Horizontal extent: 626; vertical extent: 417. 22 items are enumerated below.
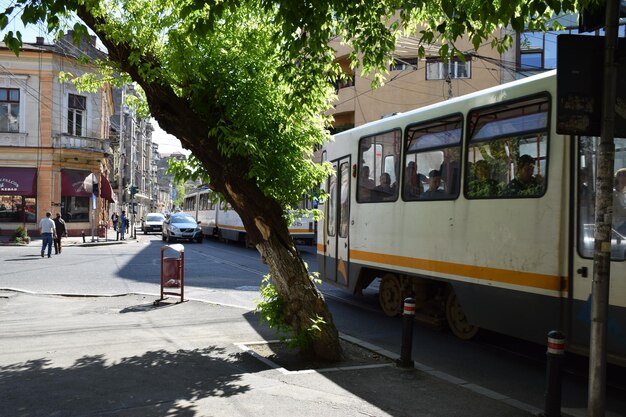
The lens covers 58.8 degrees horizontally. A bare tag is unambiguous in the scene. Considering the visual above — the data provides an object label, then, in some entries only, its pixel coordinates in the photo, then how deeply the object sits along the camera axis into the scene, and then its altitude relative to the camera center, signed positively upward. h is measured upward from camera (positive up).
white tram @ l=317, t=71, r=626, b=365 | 5.86 -0.03
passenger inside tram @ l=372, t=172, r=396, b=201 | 9.20 +0.40
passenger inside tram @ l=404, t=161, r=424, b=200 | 8.50 +0.47
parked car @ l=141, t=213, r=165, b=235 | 45.72 -1.40
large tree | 6.70 +1.42
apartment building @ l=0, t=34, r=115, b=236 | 33.47 +3.62
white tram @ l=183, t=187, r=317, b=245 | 24.50 -0.71
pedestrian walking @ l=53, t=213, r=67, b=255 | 22.86 -1.16
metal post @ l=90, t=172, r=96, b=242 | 31.54 +0.26
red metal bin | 10.98 -1.25
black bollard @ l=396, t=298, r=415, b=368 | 6.29 -1.36
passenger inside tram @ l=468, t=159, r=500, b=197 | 7.04 +0.43
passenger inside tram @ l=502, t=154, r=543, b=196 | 6.38 +0.42
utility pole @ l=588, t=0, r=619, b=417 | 4.04 -0.06
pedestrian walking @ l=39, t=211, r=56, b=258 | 21.00 -1.05
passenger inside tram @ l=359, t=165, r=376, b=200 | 9.93 +0.51
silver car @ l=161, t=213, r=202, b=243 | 31.25 -1.19
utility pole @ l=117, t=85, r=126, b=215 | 51.14 +3.12
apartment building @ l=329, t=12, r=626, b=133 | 30.47 +7.81
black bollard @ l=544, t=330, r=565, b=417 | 4.49 -1.27
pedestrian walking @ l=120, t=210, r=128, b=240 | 32.75 -1.02
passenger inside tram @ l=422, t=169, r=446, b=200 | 7.99 +0.40
